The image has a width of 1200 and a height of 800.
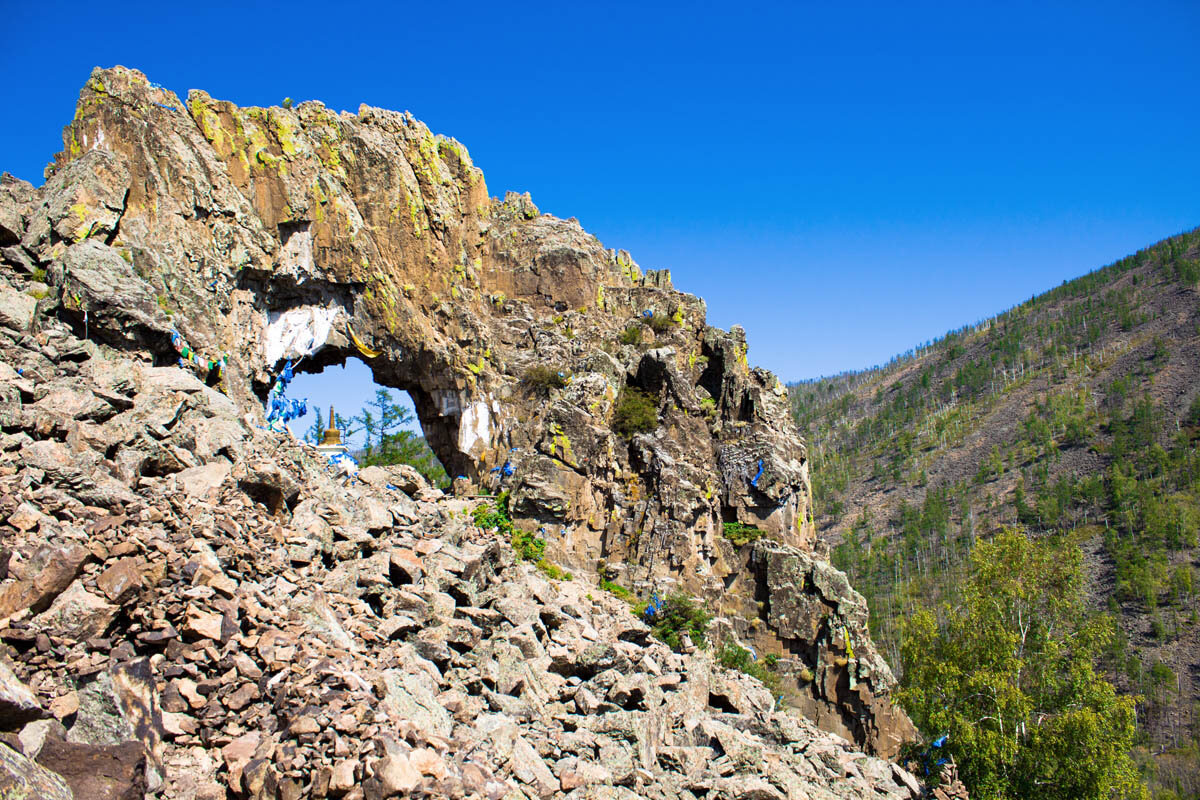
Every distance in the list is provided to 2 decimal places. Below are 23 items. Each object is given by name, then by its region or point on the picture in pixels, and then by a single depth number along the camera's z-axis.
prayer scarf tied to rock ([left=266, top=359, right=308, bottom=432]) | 17.62
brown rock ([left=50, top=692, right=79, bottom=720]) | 5.70
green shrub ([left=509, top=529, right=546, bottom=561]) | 20.45
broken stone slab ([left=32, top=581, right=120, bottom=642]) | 6.46
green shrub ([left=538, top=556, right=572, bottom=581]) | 20.02
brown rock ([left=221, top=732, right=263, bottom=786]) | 6.20
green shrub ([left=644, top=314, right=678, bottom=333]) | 26.77
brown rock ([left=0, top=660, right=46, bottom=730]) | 5.13
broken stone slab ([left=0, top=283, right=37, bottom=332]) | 11.17
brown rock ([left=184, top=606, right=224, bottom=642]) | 7.21
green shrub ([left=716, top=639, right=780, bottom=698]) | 19.98
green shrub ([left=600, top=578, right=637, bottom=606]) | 21.02
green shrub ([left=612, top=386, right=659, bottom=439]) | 24.08
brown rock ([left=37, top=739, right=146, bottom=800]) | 5.21
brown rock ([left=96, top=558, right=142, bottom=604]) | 6.94
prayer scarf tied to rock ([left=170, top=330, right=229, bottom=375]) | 14.35
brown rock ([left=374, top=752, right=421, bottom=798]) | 6.26
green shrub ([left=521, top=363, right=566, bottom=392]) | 23.42
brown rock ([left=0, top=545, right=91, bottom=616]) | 6.32
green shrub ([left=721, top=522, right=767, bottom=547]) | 24.09
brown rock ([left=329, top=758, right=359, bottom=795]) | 6.19
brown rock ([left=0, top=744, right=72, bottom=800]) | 4.61
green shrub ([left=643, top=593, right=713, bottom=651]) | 19.33
